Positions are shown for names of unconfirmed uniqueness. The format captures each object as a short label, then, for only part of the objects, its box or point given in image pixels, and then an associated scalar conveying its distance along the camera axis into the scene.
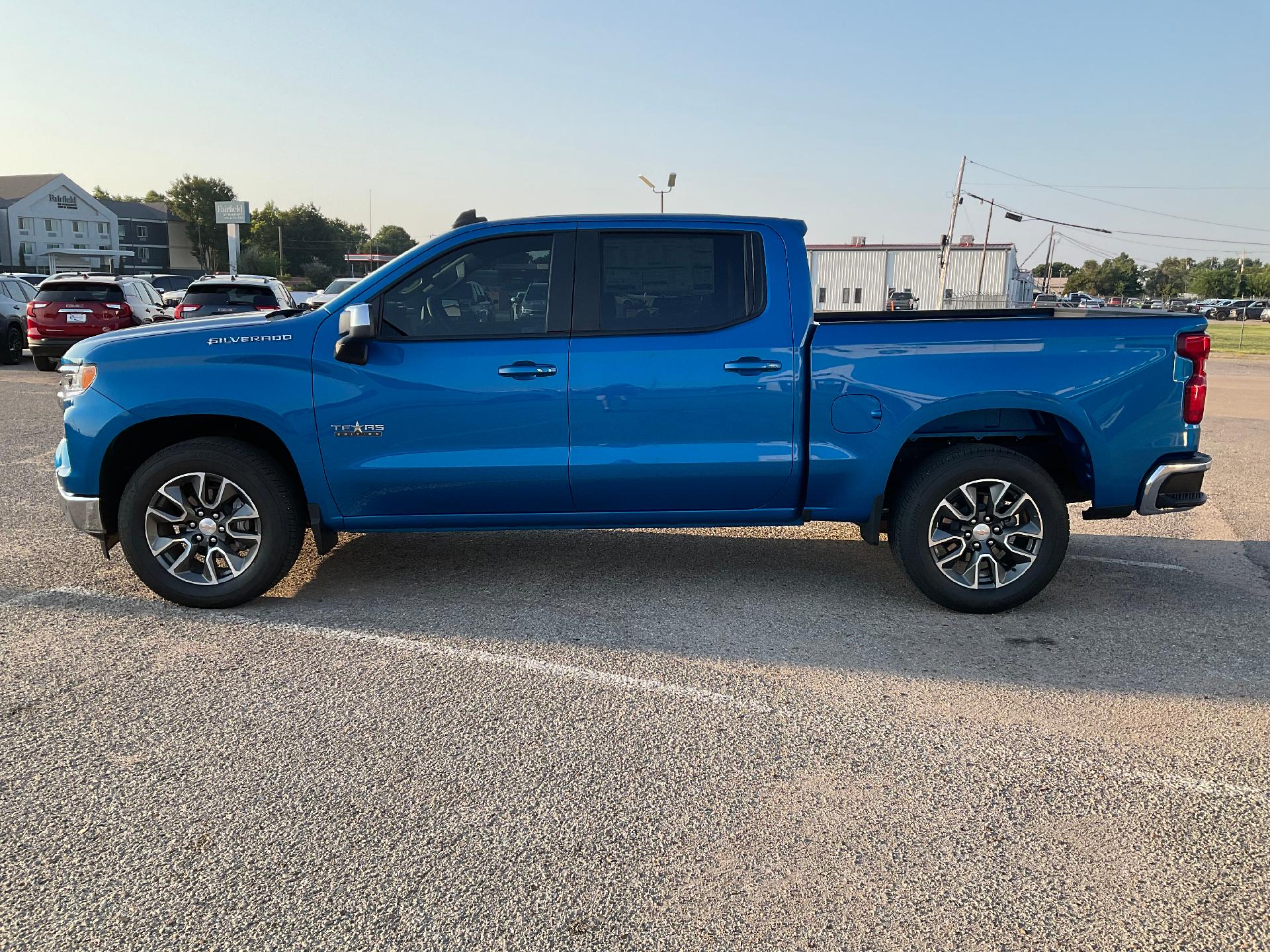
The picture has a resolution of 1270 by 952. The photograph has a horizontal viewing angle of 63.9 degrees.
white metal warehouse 64.44
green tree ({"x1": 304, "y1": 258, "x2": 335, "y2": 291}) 113.67
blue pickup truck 5.09
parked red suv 17.64
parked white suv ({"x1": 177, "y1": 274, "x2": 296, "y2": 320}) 16.98
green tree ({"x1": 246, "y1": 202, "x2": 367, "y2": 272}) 127.53
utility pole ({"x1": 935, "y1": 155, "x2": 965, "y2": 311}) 45.83
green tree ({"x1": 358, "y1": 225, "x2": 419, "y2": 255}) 159.68
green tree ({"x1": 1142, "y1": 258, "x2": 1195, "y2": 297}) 156.69
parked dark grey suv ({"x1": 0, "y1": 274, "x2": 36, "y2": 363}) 19.38
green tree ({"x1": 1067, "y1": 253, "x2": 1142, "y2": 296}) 148.25
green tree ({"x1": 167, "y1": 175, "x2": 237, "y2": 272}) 107.50
